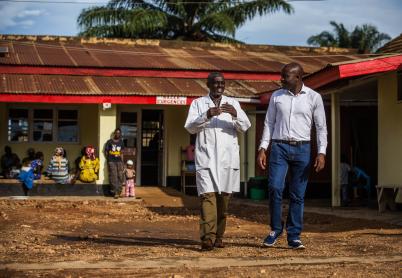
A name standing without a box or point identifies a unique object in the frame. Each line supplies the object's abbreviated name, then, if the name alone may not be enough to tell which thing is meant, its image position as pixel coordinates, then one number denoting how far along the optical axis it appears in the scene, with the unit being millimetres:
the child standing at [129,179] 15734
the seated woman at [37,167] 15961
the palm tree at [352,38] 45562
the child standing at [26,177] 15442
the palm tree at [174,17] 31766
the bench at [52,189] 15859
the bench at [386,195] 12172
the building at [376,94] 10953
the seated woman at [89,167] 16156
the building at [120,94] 16125
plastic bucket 16917
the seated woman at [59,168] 16062
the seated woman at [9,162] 17038
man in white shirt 6922
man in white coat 6816
